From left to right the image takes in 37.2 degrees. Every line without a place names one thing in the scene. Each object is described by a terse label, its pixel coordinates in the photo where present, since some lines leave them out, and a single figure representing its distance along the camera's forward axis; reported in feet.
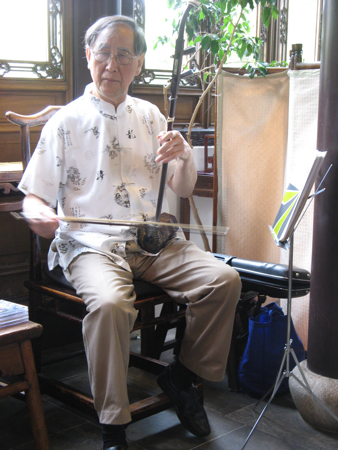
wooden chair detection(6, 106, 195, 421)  6.40
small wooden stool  5.65
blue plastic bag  7.66
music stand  5.78
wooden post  6.59
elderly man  6.42
